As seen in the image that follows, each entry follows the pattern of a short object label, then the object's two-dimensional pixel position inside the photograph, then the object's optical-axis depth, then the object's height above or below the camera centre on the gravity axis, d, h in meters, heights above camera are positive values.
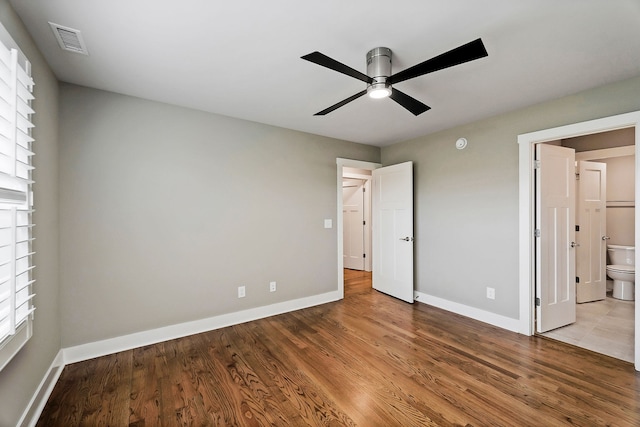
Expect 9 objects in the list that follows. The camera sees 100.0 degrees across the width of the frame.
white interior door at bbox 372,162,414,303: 3.85 -0.28
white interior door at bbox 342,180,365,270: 6.10 -0.27
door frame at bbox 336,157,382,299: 4.02 -0.15
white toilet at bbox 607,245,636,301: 3.76 -0.84
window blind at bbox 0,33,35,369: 1.31 +0.08
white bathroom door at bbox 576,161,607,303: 3.73 -0.32
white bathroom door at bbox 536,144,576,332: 2.83 -0.29
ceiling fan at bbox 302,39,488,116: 1.44 +0.86
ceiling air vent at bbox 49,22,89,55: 1.64 +1.13
